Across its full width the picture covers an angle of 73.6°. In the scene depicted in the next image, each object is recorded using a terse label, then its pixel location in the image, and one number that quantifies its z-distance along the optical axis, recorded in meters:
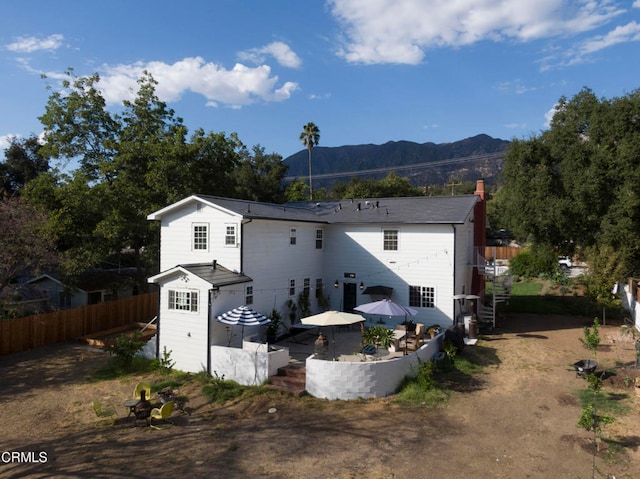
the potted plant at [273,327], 19.77
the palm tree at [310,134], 59.12
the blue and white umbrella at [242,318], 16.72
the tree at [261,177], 54.58
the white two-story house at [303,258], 18.16
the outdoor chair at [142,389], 13.80
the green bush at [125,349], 18.08
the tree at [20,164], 46.30
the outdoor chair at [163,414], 12.88
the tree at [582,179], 26.50
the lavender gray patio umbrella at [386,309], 17.94
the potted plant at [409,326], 21.08
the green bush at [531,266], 44.41
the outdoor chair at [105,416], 13.29
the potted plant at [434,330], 20.52
